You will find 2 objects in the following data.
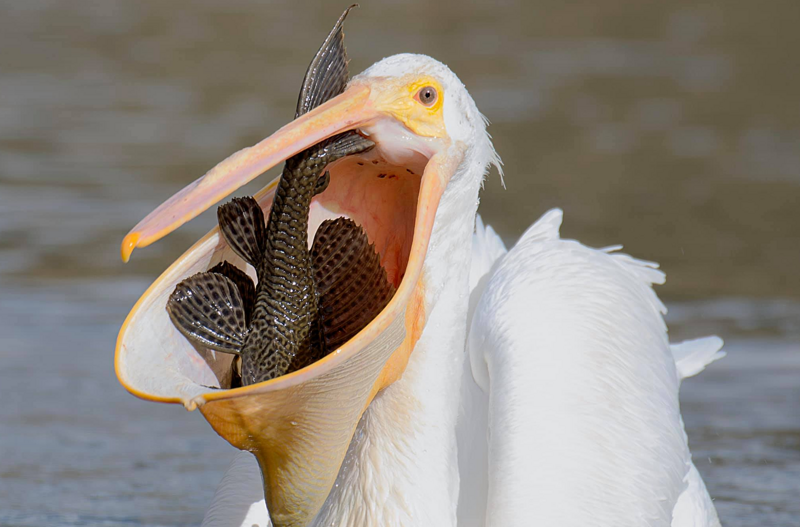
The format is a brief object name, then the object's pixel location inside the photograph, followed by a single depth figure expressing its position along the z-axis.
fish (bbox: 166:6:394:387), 5.21
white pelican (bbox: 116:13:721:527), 4.98
